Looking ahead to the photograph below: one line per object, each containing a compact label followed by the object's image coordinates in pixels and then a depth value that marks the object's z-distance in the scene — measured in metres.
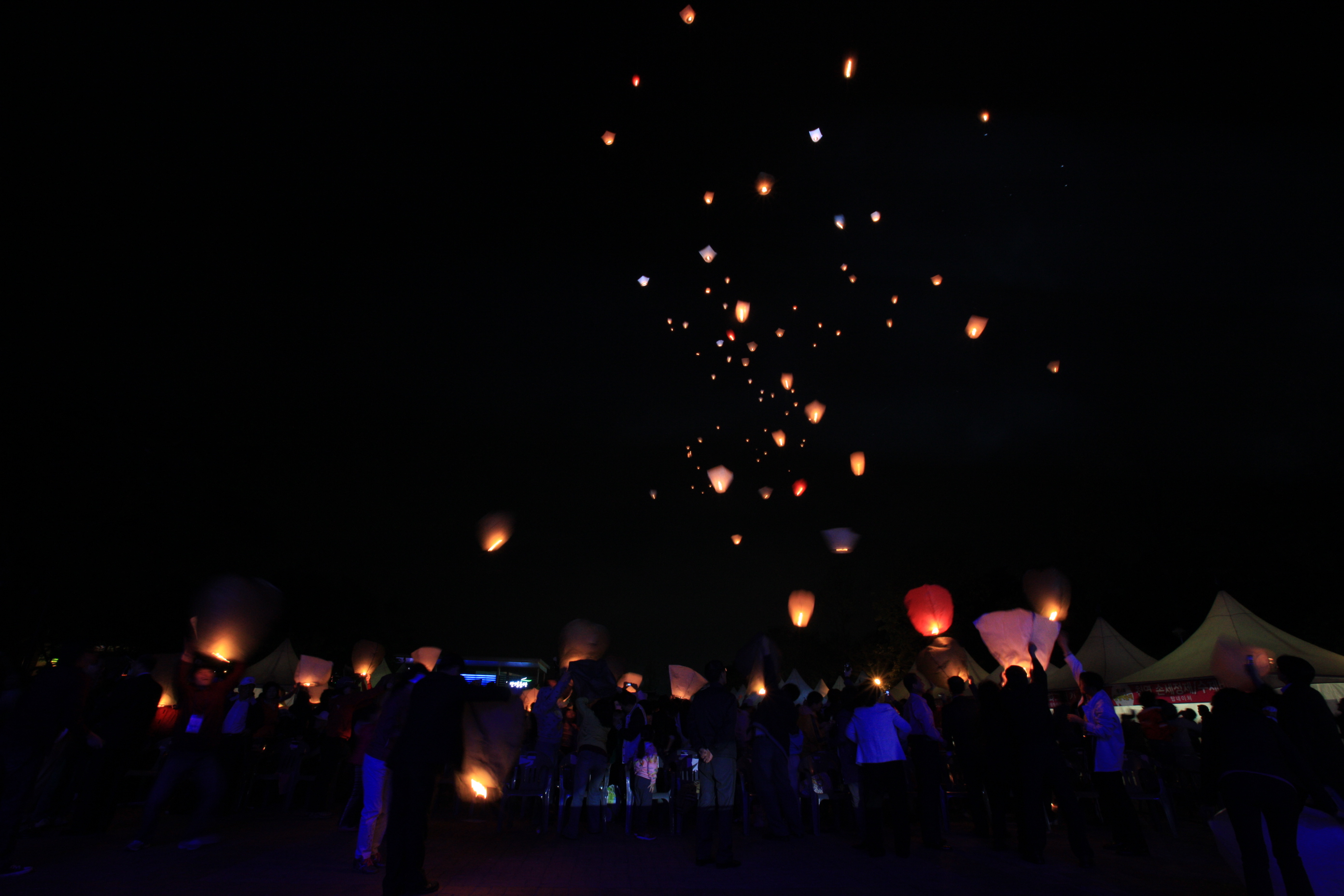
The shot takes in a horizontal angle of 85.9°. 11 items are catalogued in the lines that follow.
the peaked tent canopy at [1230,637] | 13.04
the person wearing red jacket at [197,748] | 6.68
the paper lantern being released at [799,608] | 13.95
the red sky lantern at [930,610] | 12.60
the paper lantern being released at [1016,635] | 8.14
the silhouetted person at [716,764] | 6.56
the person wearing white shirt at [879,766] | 7.07
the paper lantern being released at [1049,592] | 11.62
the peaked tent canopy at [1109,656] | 17.19
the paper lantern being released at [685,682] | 18.97
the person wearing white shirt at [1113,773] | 7.16
